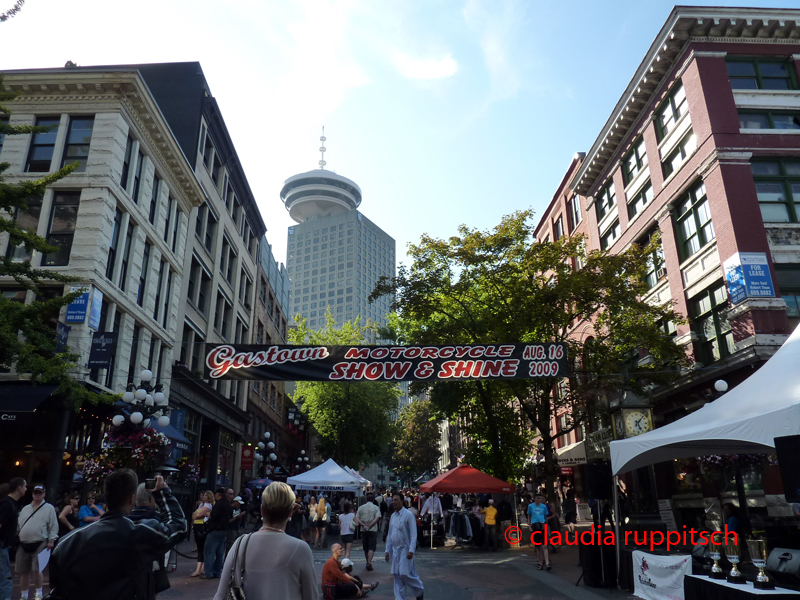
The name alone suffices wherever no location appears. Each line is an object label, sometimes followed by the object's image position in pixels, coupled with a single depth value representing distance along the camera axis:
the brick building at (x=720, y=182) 19.88
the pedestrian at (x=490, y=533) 20.85
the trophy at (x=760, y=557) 6.62
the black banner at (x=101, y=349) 17.52
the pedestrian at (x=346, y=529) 17.19
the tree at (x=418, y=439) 76.69
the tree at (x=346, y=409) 47.47
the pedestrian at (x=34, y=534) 9.21
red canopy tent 21.00
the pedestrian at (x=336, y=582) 10.89
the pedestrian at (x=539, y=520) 15.44
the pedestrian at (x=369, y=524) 15.30
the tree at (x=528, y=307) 21.67
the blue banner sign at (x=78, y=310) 17.70
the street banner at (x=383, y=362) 16.34
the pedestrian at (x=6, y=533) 8.07
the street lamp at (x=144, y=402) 15.40
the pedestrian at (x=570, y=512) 26.60
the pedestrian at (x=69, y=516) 11.52
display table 6.34
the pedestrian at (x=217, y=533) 12.62
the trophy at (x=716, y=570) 7.72
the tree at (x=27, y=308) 12.10
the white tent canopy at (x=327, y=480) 22.89
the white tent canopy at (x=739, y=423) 8.77
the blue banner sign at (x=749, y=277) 19.36
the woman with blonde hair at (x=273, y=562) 3.89
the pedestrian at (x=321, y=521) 22.97
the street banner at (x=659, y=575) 9.17
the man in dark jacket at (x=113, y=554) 3.68
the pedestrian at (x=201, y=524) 13.27
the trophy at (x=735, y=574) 7.13
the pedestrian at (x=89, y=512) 11.62
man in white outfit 9.46
